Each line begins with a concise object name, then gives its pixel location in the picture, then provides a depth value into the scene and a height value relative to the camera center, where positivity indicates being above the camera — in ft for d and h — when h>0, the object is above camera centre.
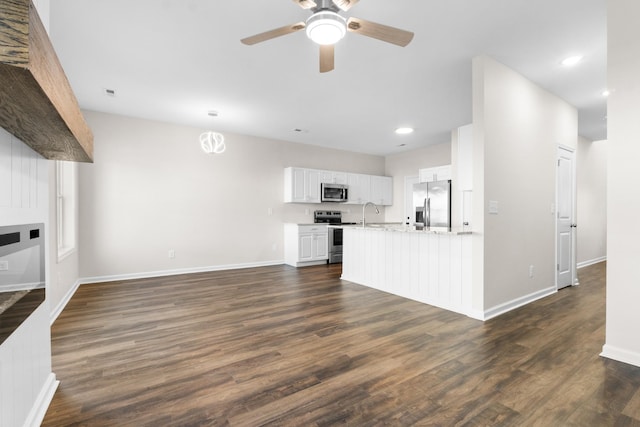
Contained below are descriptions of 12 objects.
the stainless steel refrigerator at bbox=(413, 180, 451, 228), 16.85 +0.46
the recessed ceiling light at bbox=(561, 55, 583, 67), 9.98 +5.07
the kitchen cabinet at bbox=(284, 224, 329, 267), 19.83 -2.19
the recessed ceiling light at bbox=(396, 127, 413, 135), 18.44 +5.00
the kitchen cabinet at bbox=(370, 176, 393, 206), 24.80 +1.75
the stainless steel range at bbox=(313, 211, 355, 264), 21.30 -1.43
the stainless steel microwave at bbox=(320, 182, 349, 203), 22.03 +1.42
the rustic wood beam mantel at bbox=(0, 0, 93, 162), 1.75 +0.97
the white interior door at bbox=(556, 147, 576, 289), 13.61 -0.41
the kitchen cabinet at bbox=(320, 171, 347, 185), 22.10 +2.57
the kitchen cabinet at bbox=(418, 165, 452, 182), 20.35 +2.64
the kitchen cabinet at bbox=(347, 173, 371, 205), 23.58 +1.87
